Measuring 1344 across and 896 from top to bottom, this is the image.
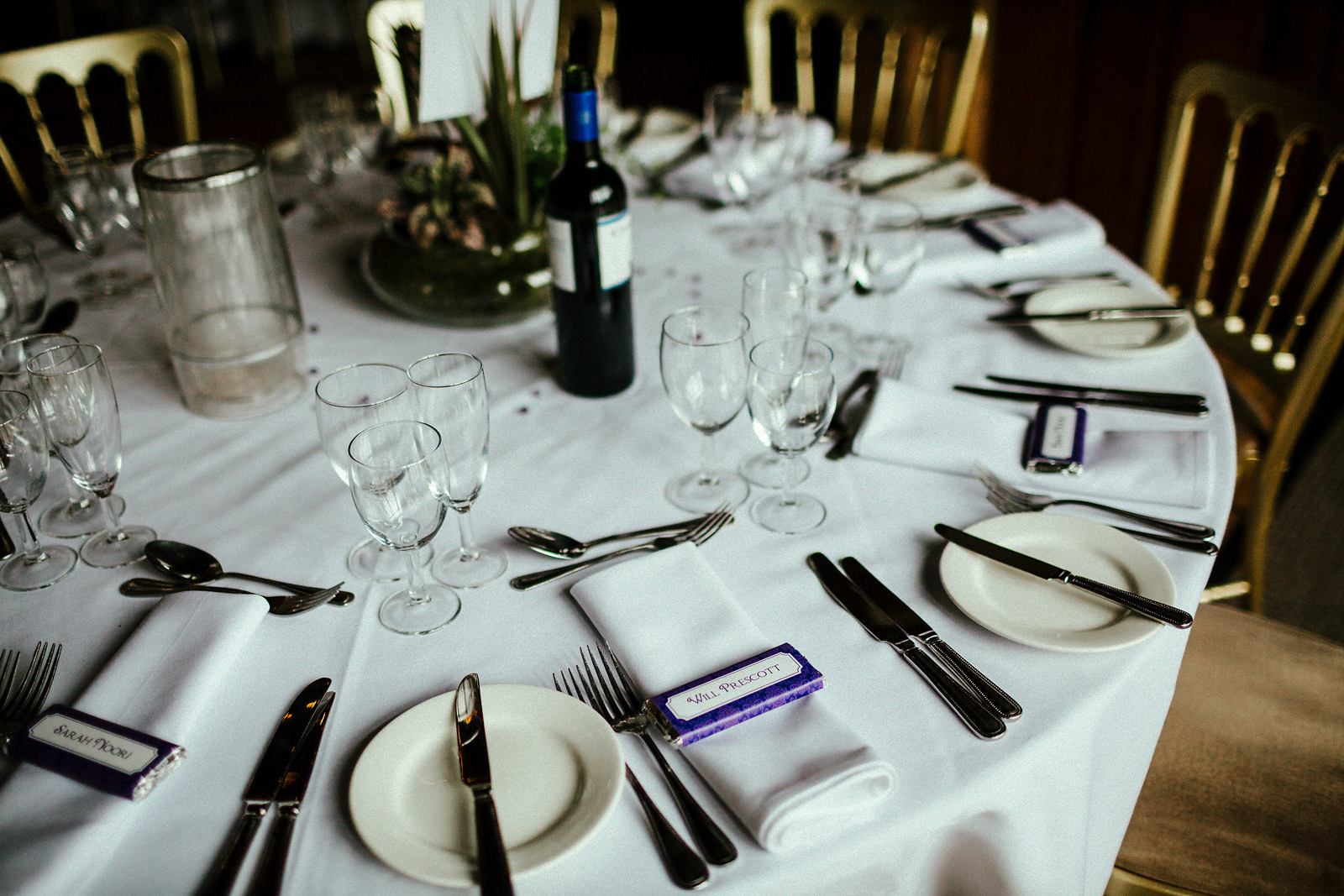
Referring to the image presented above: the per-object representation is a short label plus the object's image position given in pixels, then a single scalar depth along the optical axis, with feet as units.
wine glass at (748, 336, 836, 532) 3.18
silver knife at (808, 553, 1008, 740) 2.64
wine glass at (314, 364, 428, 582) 3.20
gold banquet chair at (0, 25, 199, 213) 7.00
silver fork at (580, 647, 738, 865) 2.33
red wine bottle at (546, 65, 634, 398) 3.62
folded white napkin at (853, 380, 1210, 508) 3.63
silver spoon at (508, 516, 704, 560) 3.38
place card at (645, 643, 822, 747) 2.57
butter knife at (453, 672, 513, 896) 2.19
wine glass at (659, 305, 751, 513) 3.39
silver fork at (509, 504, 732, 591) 3.25
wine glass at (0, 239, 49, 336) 4.37
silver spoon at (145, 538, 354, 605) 3.32
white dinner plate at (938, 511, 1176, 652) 2.90
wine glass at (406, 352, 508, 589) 3.14
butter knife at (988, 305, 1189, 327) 4.58
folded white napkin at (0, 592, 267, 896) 2.32
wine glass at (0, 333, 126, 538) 3.58
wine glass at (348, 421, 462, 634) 2.80
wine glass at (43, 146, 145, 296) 5.07
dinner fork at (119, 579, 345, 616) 3.15
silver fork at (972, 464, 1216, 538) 3.34
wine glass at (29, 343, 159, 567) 3.24
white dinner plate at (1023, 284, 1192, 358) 4.46
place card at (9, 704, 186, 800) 2.50
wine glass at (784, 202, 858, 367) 4.54
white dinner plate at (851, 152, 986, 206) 6.04
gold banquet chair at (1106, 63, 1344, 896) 3.57
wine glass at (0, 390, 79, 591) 3.10
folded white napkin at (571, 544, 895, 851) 2.38
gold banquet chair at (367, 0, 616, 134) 7.61
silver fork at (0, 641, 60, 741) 2.78
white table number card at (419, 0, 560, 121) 4.07
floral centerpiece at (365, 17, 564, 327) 4.69
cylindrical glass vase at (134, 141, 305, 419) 3.99
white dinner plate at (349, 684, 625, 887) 2.30
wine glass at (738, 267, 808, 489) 4.25
